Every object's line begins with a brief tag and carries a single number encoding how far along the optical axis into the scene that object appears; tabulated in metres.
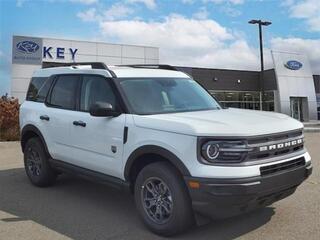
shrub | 11.34
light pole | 24.10
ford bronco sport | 3.15
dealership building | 23.18
